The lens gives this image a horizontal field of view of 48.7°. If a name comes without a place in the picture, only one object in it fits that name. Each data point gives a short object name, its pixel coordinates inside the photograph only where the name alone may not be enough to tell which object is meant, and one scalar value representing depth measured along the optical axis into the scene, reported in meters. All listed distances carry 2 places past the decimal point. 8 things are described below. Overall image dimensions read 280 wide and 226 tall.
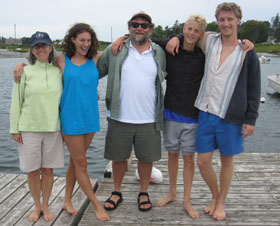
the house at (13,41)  117.88
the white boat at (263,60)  47.19
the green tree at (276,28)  104.97
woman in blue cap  2.93
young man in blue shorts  2.93
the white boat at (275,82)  19.13
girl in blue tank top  3.02
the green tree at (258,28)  93.58
